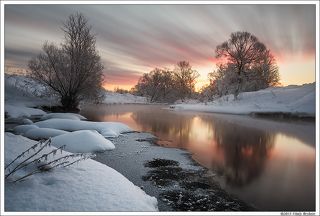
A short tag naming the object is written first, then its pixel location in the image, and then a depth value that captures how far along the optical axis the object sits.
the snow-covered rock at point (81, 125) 13.34
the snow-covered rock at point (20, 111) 17.52
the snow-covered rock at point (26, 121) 14.92
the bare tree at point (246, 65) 28.07
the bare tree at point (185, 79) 61.19
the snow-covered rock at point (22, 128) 12.26
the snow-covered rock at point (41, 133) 11.30
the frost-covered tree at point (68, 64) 22.55
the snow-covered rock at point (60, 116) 17.78
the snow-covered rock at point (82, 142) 9.03
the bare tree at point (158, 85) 70.17
